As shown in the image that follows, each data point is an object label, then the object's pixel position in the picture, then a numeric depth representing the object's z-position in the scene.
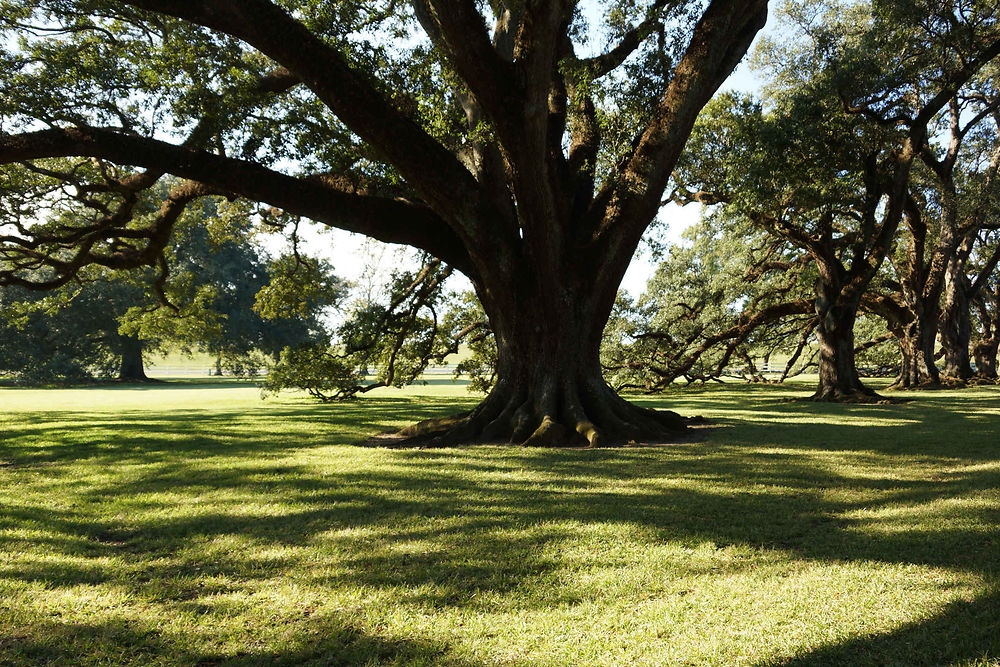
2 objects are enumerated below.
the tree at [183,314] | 14.70
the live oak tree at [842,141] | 12.43
